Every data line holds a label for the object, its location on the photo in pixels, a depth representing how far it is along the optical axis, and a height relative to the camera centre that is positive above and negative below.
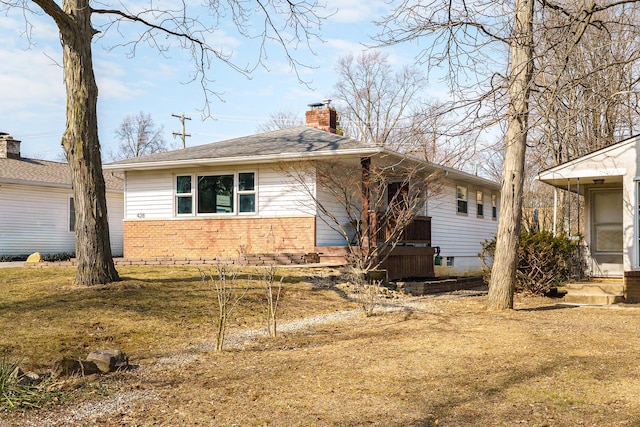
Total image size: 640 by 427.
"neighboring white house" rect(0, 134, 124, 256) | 23.16 +0.85
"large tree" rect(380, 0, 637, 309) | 9.46 +2.01
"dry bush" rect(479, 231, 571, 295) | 13.34 -0.64
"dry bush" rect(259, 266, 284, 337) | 9.14 -1.15
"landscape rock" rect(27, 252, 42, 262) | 20.17 -0.79
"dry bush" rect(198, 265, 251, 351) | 8.05 -1.11
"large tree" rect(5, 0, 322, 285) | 11.35 +1.56
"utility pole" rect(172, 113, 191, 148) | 44.83 +7.96
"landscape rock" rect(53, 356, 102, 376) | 6.54 -1.39
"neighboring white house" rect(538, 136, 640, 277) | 12.99 +0.72
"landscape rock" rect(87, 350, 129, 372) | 6.88 -1.38
